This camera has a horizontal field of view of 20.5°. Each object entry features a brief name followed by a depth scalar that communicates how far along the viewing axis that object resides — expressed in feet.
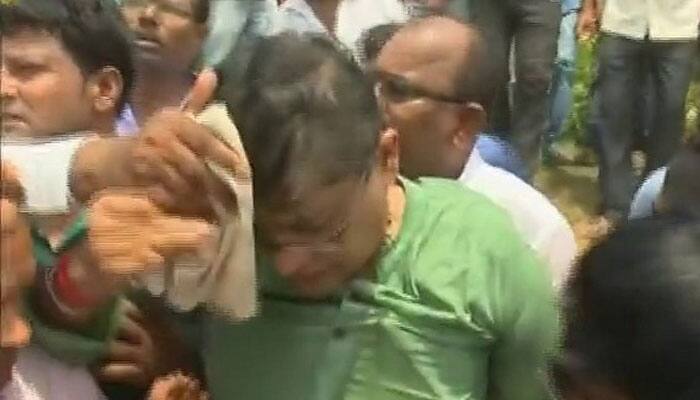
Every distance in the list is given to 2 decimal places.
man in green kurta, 5.78
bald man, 7.35
